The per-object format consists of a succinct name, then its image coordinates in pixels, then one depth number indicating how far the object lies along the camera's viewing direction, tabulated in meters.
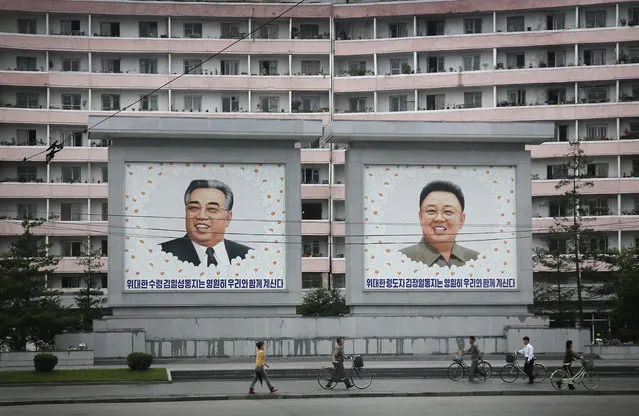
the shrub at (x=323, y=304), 78.38
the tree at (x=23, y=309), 54.50
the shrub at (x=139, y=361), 47.10
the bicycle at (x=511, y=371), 43.72
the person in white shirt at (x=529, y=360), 42.97
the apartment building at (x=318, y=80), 86.75
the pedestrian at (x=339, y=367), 40.59
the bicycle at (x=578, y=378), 39.94
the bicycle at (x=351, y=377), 40.94
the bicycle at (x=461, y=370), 44.72
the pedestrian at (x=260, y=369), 38.75
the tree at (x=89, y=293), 70.94
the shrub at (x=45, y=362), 46.00
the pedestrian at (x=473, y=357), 44.09
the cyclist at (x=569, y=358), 40.81
